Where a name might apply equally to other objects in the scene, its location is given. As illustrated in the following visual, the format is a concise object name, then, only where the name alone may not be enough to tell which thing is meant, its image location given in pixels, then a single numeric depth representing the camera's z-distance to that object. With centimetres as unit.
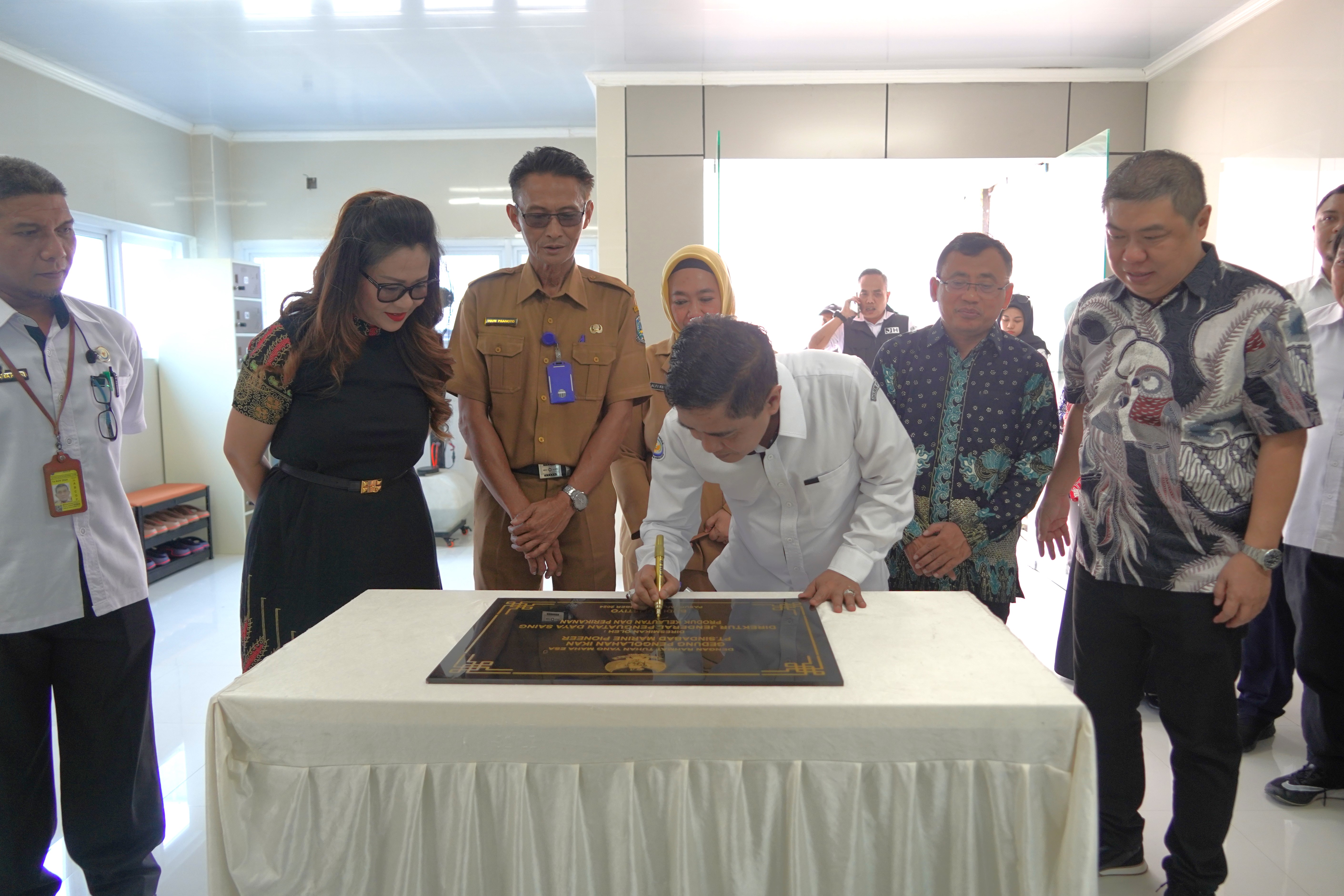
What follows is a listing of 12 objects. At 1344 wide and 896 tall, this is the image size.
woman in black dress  168
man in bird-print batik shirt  158
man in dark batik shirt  189
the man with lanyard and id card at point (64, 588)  167
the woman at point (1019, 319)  410
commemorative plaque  118
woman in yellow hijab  260
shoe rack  496
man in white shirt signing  154
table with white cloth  110
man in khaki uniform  211
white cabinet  552
